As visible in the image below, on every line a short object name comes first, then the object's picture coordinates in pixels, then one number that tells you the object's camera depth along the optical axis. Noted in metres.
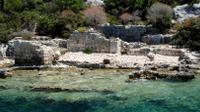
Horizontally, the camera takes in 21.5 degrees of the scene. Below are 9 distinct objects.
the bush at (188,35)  38.00
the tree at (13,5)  51.60
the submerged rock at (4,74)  31.30
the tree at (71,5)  49.69
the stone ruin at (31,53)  34.72
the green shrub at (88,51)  37.75
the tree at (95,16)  45.69
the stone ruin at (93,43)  37.59
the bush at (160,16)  42.50
